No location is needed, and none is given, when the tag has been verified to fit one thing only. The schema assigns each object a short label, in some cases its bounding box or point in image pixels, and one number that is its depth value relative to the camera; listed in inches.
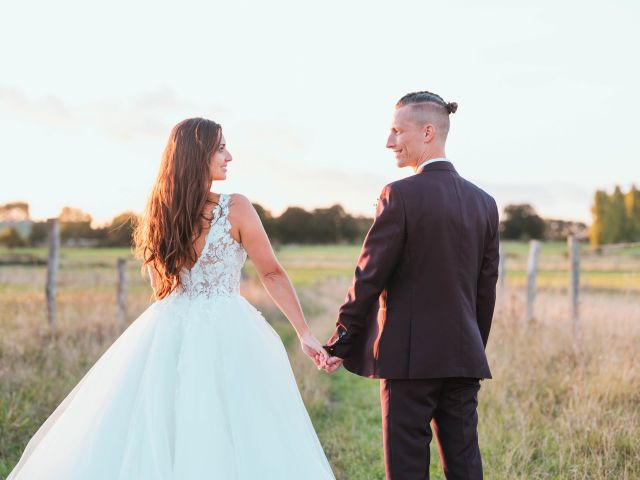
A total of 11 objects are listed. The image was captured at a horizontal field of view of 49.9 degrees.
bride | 122.7
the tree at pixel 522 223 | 1626.5
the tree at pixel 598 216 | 1964.8
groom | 123.9
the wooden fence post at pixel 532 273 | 436.7
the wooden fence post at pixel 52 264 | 375.6
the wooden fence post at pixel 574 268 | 421.3
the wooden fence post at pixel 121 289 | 436.1
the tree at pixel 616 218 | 1909.4
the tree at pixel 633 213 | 1772.9
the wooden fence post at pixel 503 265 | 531.1
